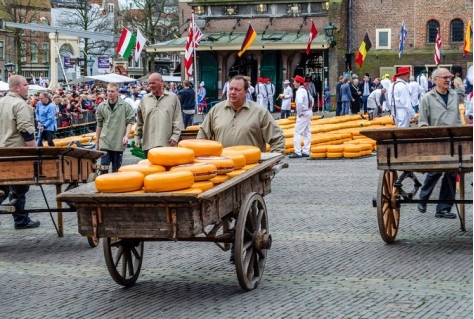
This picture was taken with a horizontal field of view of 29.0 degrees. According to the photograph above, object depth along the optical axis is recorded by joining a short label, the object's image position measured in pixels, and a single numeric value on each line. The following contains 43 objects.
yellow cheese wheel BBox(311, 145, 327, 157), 22.09
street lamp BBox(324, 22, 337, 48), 41.56
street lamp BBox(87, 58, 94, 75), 91.39
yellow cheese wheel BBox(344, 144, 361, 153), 21.94
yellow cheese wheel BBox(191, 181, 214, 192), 7.54
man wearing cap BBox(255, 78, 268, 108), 39.06
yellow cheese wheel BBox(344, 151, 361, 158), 21.95
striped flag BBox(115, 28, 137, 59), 31.47
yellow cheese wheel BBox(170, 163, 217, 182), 7.66
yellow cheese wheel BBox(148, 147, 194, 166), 8.03
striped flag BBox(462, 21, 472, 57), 40.11
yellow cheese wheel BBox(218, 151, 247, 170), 8.43
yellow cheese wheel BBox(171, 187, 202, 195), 7.31
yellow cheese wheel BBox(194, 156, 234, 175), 8.02
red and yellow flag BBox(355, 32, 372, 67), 39.76
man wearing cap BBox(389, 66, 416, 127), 22.23
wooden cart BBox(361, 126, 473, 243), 9.64
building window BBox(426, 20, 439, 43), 55.34
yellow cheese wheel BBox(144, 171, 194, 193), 7.40
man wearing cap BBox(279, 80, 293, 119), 34.97
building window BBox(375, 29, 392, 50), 55.34
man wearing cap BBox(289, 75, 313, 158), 21.97
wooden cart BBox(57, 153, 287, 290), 7.41
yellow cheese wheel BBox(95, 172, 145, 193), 7.50
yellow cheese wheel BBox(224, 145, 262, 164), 8.81
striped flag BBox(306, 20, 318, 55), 41.69
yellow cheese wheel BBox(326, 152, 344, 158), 22.08
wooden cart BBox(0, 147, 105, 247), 10.60
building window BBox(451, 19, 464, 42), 54.88
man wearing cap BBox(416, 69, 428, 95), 40.91
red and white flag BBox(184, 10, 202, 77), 30.73
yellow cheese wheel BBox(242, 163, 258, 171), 8.65
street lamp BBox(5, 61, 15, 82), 60.45
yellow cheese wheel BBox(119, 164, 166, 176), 7.80
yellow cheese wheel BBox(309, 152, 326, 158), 22.14
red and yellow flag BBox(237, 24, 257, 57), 36.48
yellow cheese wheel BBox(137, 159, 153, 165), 8.26
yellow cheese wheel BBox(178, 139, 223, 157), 8.55
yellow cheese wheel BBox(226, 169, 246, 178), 8.22
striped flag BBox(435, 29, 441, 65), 40.85
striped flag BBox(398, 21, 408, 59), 45.48
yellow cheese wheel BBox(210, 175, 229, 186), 7.89
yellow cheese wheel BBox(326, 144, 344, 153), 22.05
